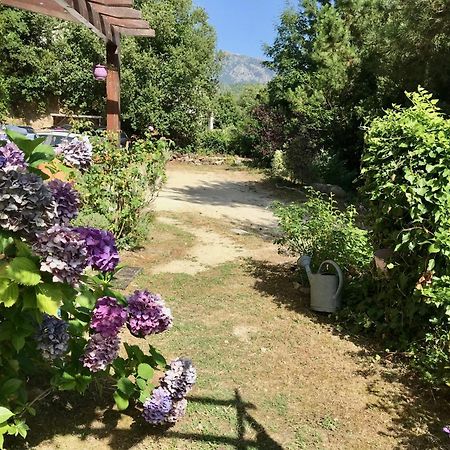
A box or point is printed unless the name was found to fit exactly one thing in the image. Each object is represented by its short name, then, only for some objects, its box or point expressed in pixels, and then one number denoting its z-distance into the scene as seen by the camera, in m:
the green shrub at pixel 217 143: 21.89
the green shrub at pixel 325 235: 4.47
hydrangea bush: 1.62
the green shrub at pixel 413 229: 3.27
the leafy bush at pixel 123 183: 5.46
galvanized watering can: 4.32
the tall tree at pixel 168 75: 18.44
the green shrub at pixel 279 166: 15.22
